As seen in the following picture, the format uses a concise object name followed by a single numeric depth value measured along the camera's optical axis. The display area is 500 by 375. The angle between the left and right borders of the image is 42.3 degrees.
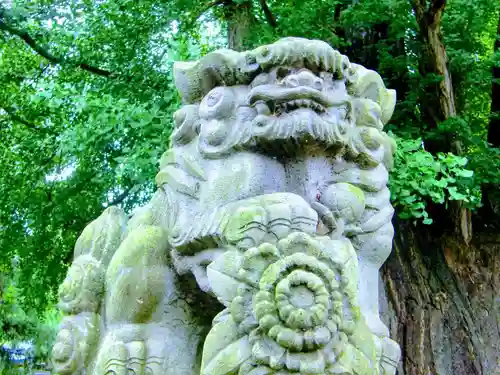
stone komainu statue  1.81
